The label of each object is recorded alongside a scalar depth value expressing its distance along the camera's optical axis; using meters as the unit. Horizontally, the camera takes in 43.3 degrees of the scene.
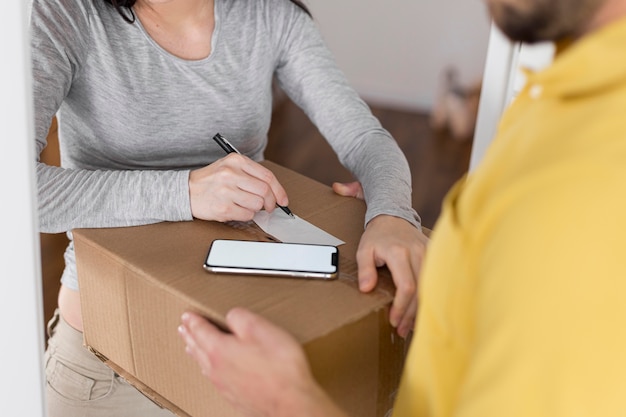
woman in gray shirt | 0.98
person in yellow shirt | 0.49
